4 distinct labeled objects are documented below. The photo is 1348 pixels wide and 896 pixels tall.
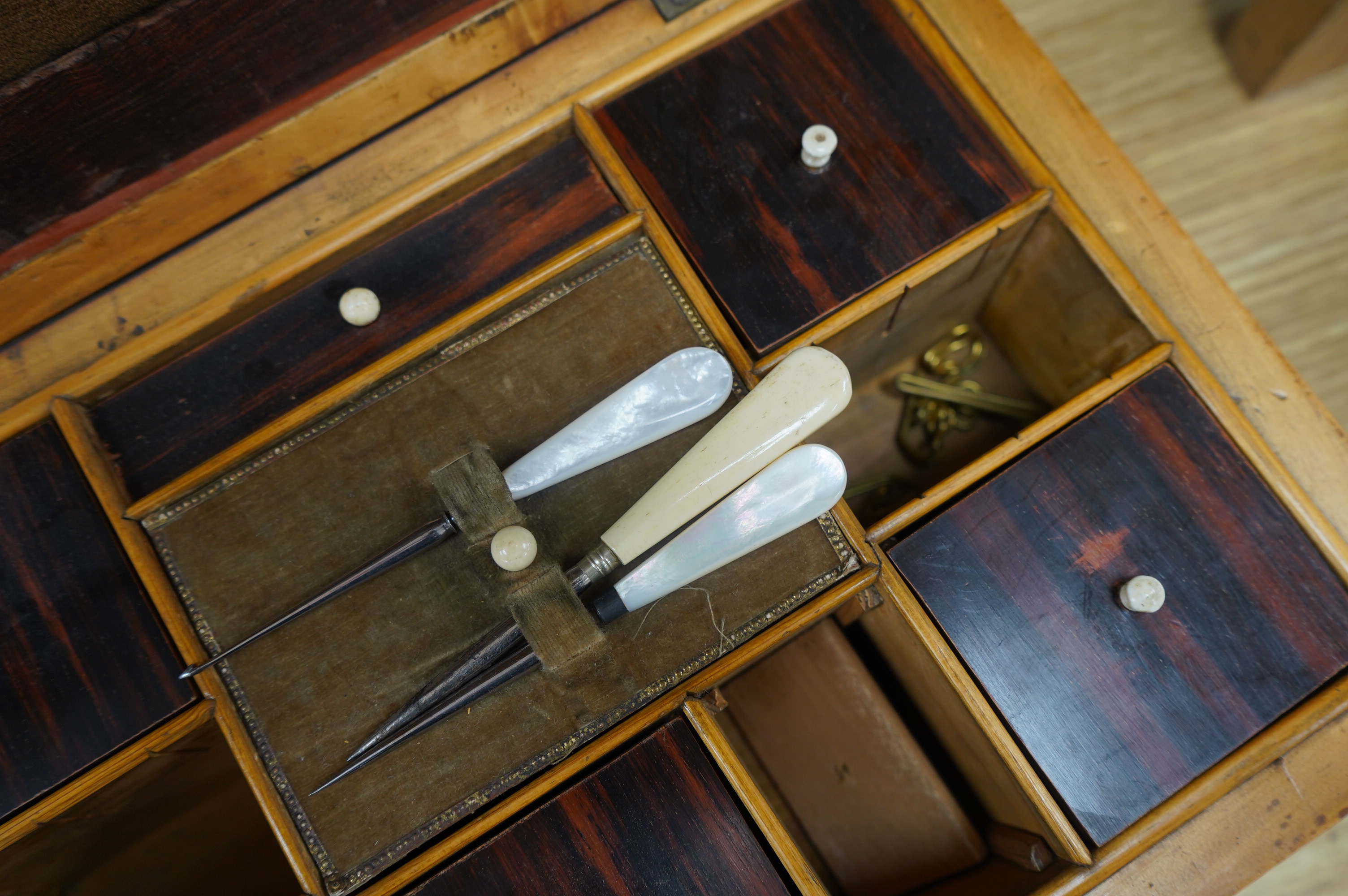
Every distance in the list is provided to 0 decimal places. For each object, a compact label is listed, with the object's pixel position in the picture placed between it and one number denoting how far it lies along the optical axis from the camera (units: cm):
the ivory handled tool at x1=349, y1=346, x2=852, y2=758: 24
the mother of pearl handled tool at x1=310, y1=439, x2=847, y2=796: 24
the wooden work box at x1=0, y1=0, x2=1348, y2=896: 26
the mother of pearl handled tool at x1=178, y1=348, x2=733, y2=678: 25
